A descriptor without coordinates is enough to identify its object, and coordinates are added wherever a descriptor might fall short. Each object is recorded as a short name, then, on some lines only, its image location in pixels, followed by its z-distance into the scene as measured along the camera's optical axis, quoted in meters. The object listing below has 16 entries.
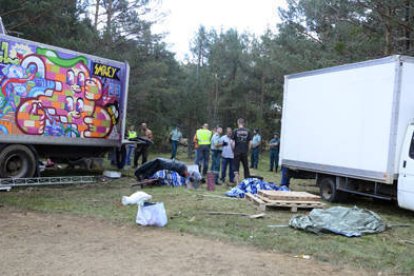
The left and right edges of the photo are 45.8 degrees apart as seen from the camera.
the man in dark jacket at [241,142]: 14.06
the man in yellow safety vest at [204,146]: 15.66
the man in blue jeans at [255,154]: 21.12
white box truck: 9.71
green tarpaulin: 7.91
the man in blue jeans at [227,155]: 14.68
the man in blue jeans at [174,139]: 21.83
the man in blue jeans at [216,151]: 15.60
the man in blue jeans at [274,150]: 20.33
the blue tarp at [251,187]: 11.61
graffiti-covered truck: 11.70
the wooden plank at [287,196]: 10.20
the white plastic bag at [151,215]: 7.93
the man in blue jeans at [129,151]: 15.93
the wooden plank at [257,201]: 9.88
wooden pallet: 9.95
